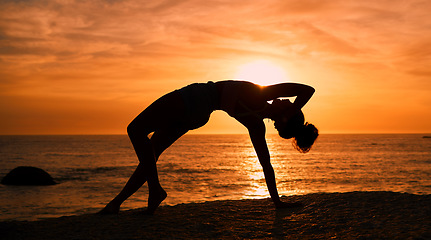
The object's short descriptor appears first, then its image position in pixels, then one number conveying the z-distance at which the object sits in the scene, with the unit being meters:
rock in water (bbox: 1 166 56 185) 21.38
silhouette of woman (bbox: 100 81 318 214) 4.78
